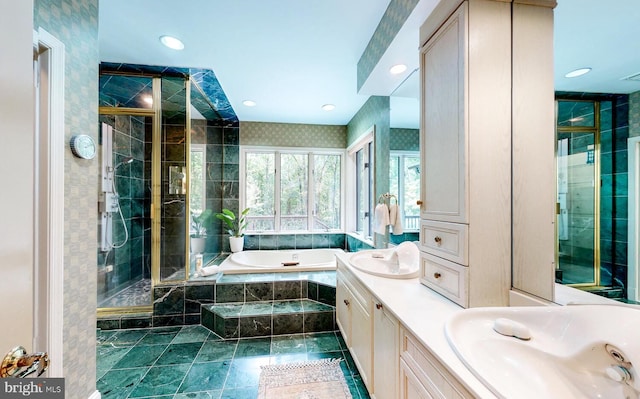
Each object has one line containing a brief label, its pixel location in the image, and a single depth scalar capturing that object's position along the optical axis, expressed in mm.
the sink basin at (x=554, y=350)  643
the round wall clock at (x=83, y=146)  1322
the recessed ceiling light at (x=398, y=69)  1924
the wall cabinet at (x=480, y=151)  1098
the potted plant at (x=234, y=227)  3756
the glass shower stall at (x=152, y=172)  2635
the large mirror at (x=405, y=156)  2086
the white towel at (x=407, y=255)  1728
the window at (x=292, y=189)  4125
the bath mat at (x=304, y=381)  1650
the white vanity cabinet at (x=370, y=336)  1153
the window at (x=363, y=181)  3203
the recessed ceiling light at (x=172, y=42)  2014
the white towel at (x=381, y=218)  2295
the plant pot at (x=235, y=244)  3799
